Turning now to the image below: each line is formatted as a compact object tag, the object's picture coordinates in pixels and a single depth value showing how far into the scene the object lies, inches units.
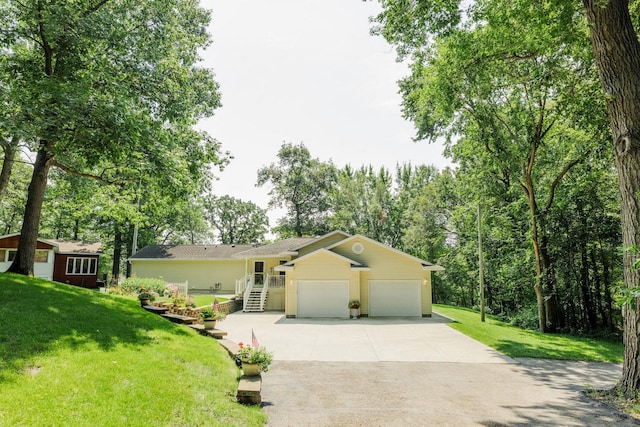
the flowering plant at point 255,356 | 250.1
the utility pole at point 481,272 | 652.7
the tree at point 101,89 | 319.3
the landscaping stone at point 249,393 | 220.2
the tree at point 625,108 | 246.1
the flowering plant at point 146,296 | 454.3
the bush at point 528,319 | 705.0
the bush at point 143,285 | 682.8
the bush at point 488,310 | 1158.3
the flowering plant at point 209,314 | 394.6
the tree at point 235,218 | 1849.2
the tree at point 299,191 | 1438.2
